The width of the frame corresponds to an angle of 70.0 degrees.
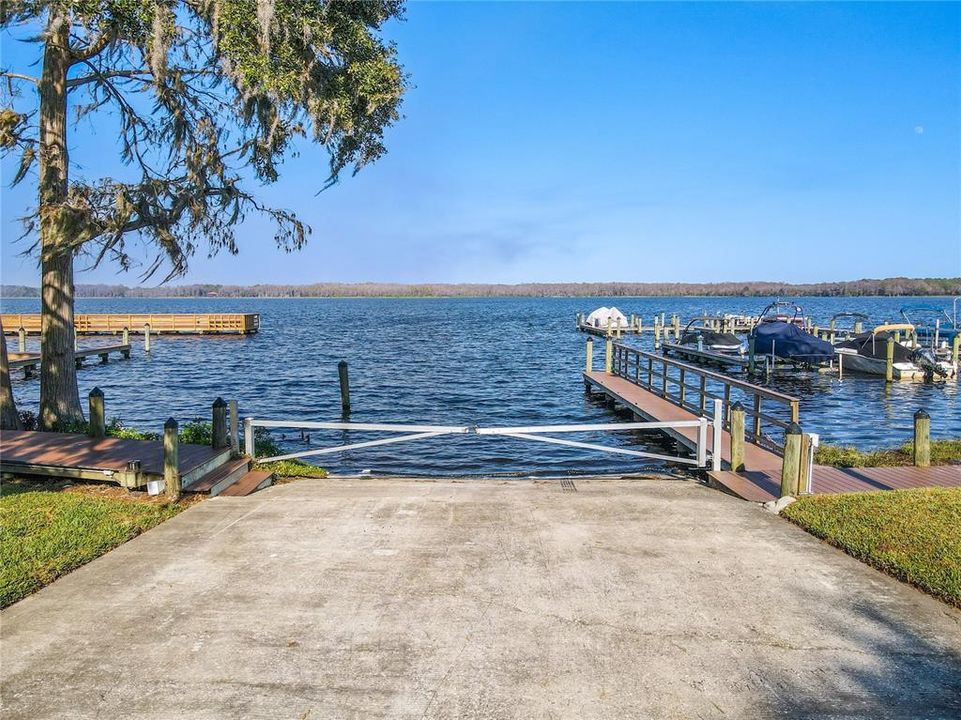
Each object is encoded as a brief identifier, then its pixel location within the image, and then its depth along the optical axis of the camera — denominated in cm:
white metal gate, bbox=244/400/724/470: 1040
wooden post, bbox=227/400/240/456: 1094
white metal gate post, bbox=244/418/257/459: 1081
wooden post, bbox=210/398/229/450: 1080
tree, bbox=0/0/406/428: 1061
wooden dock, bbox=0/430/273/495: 959
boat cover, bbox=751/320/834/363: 3369
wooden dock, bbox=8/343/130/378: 3141
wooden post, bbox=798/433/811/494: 940
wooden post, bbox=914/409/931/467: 1120
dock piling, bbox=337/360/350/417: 2346
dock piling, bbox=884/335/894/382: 3158
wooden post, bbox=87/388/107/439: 1162
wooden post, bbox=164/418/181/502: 913
